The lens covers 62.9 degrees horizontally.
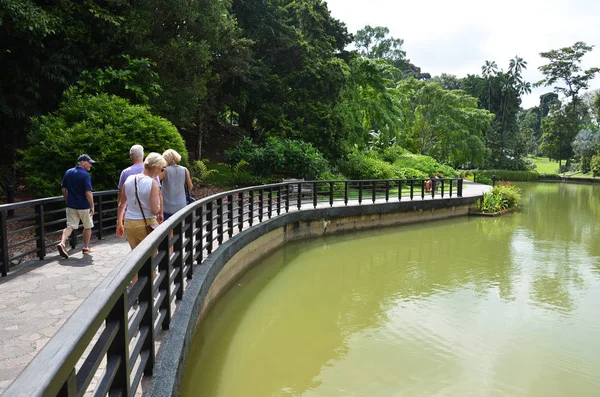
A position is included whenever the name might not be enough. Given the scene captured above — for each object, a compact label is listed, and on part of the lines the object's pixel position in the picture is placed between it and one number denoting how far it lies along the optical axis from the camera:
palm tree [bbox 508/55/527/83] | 69.38
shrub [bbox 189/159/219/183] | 18.39
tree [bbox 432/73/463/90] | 76.38
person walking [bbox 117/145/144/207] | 6.27
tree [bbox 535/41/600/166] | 68.50
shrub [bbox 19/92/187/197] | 10.62
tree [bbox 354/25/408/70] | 64.06
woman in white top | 5.43
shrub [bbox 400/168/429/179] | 29.30
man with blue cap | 7.43
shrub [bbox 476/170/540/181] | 55.93
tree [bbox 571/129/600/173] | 60.24
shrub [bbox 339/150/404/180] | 26.20
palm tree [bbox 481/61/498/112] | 68.68
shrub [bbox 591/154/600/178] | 54.57
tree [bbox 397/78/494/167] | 43.12
